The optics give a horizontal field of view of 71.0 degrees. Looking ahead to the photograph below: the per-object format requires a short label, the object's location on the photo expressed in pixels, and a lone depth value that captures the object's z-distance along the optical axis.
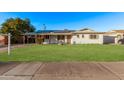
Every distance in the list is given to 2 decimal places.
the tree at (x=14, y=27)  18.27
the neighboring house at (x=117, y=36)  17.77
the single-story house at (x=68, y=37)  17.08
